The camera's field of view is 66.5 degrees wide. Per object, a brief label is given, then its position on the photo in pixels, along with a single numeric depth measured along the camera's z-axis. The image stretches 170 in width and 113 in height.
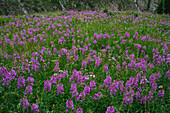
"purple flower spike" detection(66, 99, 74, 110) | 1.91
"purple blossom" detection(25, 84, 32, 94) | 2.14
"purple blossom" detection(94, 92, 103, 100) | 2.30
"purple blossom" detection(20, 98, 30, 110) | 1.91
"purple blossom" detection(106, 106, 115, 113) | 1.83
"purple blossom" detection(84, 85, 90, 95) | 2.20
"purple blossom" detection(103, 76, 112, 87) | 2.38
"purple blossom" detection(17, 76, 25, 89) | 2.31
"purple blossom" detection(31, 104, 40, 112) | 1.93
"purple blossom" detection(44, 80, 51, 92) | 2.26
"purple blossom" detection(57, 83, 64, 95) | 2.26
